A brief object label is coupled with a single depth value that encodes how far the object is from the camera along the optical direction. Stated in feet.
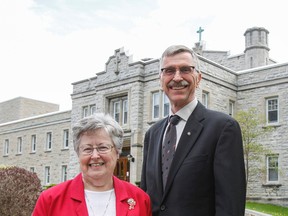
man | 11.48
